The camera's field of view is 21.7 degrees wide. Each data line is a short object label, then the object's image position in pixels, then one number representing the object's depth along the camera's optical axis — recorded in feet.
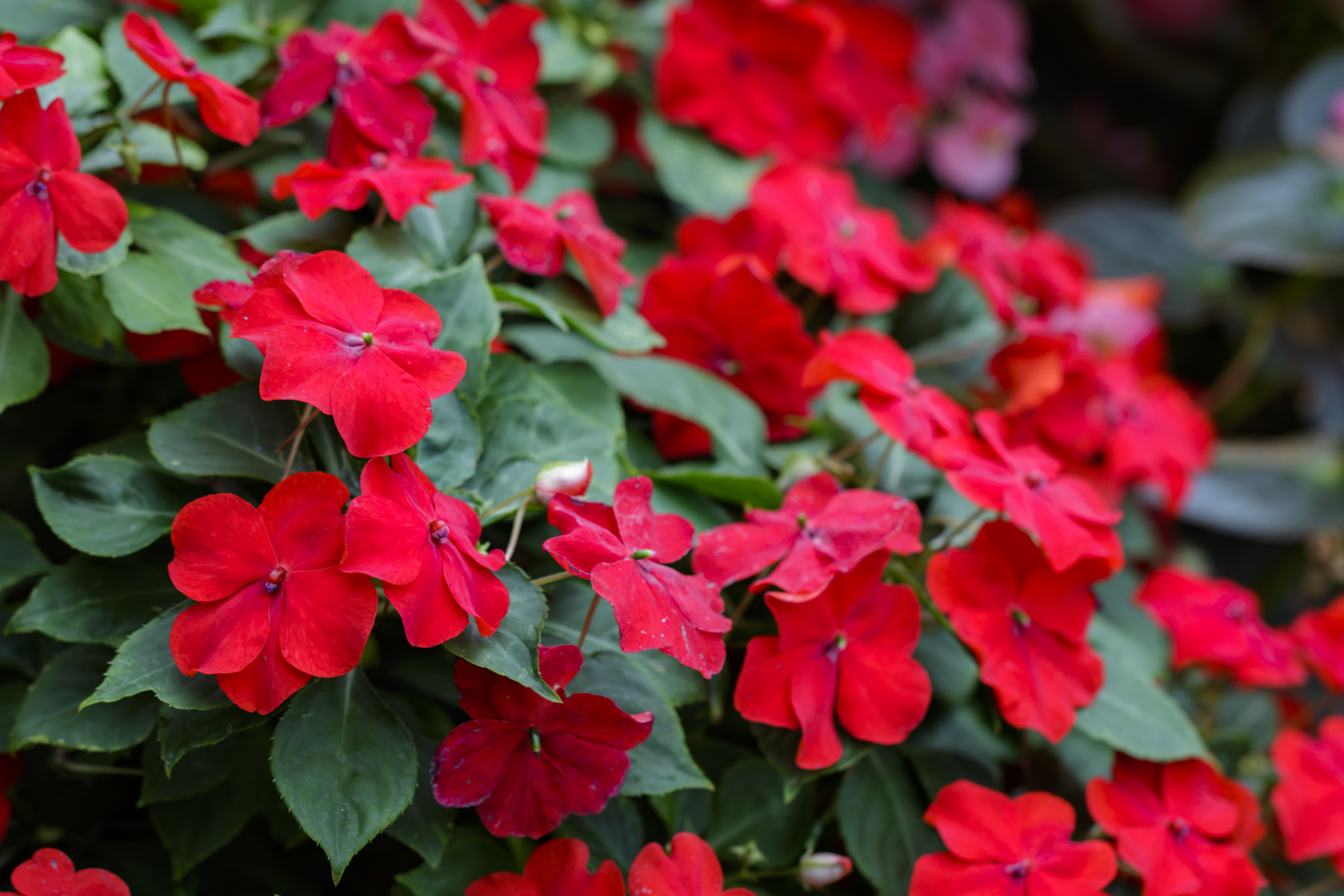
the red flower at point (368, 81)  2.55
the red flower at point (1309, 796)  2.59
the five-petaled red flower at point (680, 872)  2.36
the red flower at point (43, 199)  2.37
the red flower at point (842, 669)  2.42
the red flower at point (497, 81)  2.60
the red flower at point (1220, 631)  2.66
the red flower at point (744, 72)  2.87
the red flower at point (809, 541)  2.41
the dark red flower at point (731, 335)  2.65
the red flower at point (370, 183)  2.45
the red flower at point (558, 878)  2.36
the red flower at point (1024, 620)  2.46
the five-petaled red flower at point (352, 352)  2.30
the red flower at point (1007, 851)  2.42
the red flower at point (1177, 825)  2.47
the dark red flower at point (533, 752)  2.34
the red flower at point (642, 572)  2.31
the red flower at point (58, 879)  2.31
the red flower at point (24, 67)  2.37
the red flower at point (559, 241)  2.51
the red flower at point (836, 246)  2.73
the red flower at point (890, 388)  2.50
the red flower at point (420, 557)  2.28
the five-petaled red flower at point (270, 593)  2.30
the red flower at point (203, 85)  2.46
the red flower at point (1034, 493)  2.45
